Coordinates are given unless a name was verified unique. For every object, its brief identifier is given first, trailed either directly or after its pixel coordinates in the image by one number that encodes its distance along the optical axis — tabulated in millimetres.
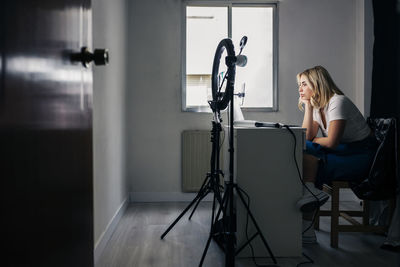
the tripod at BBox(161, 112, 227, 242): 2246
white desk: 2162
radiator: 3660
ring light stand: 1884
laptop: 2189
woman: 2314
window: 3742
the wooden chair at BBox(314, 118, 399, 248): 2293
